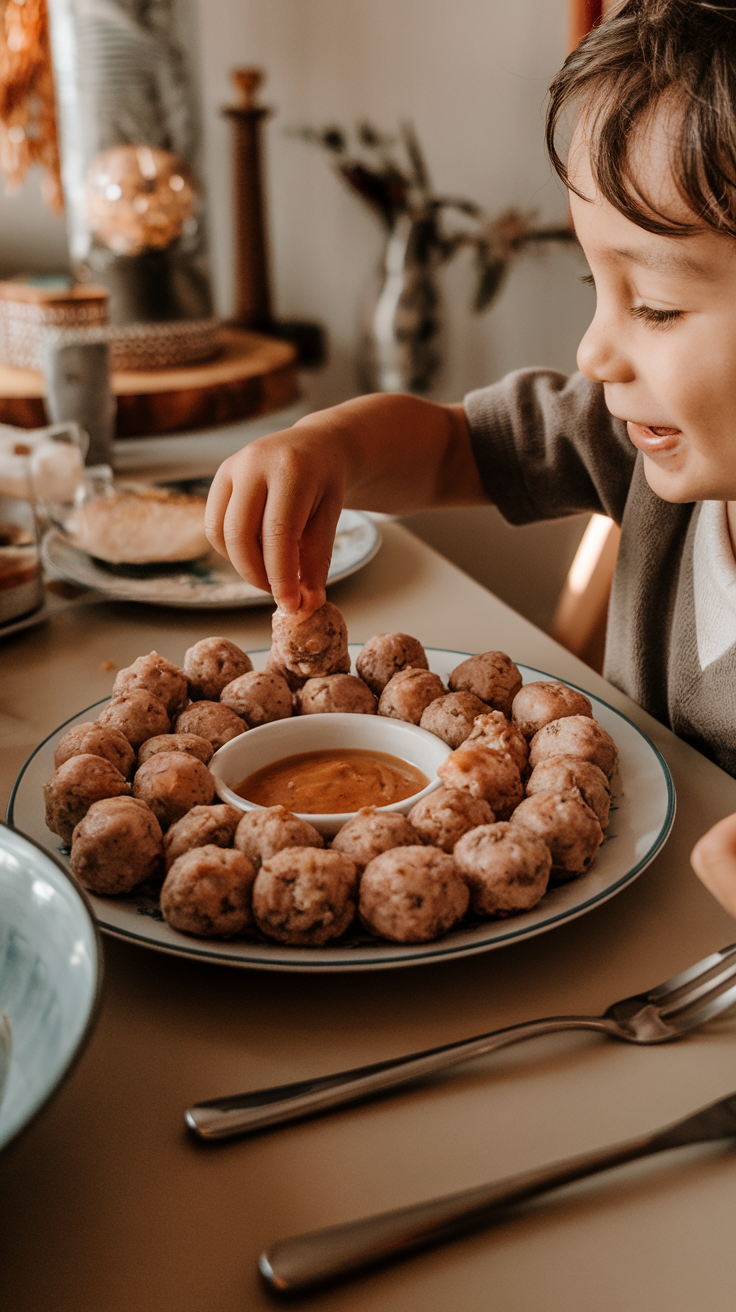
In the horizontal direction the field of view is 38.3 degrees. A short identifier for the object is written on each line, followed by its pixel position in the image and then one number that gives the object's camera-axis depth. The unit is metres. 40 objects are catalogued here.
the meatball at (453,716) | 0.62
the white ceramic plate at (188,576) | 0.93
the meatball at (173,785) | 0.53
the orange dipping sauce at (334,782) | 0.58
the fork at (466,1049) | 0.41
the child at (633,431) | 0.57
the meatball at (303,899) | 0.46
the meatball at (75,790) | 0.53
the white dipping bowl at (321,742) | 0.60
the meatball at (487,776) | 0.54
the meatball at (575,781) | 0.54
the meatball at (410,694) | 0.65
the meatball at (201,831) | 0.50
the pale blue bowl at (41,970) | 0.35
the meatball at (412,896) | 0.46
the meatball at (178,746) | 0.59
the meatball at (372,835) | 0.50
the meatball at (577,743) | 0.58
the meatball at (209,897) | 0.46
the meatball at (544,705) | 0.63
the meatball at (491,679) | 0.66
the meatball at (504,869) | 0.48
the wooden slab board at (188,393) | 1.56
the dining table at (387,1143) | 0.35
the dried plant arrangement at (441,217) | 2.13
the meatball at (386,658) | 0.70
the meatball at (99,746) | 0.58
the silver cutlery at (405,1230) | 0.35
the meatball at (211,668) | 0.69
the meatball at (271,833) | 0.49
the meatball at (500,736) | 0.59
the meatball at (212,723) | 0.62
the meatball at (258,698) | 0.65
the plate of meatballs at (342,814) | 0.47
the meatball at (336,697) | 0.66
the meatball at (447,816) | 0.51
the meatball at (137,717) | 0.61
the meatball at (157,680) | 0.65
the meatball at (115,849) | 0.49
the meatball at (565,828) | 0.51
